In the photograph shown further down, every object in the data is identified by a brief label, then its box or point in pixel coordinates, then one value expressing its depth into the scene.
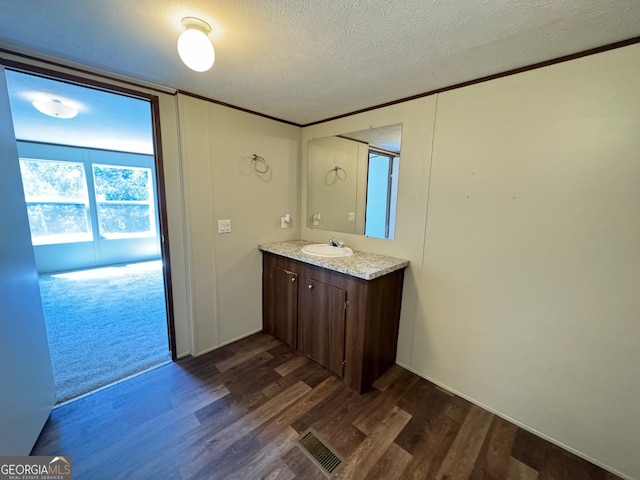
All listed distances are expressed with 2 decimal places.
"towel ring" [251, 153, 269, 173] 2.49
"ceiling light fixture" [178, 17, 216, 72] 1.19
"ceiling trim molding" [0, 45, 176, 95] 1.46
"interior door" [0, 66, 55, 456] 1.21
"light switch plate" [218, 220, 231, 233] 2.34
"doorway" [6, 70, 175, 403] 2.19
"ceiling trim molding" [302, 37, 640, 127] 1.25
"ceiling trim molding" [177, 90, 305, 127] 2.03
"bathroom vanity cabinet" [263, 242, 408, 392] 1.88
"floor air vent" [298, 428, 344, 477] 1.38
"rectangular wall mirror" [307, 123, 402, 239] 2.18
